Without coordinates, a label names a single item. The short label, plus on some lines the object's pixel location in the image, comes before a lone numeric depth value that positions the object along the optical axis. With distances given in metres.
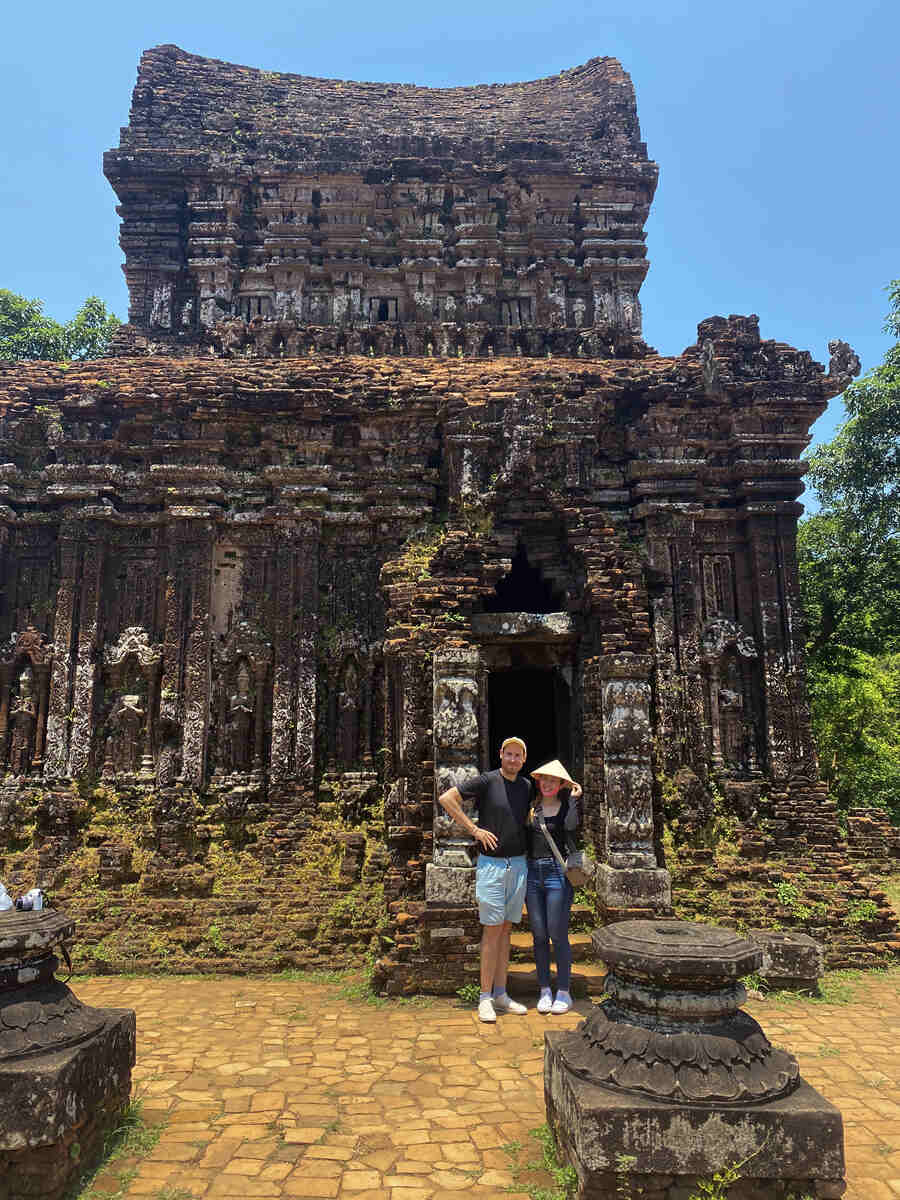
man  6.98
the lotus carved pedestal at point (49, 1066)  4.37
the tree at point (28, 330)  25.71
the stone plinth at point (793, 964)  8.21
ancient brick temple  9.30
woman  6.98
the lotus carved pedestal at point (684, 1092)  4.09
